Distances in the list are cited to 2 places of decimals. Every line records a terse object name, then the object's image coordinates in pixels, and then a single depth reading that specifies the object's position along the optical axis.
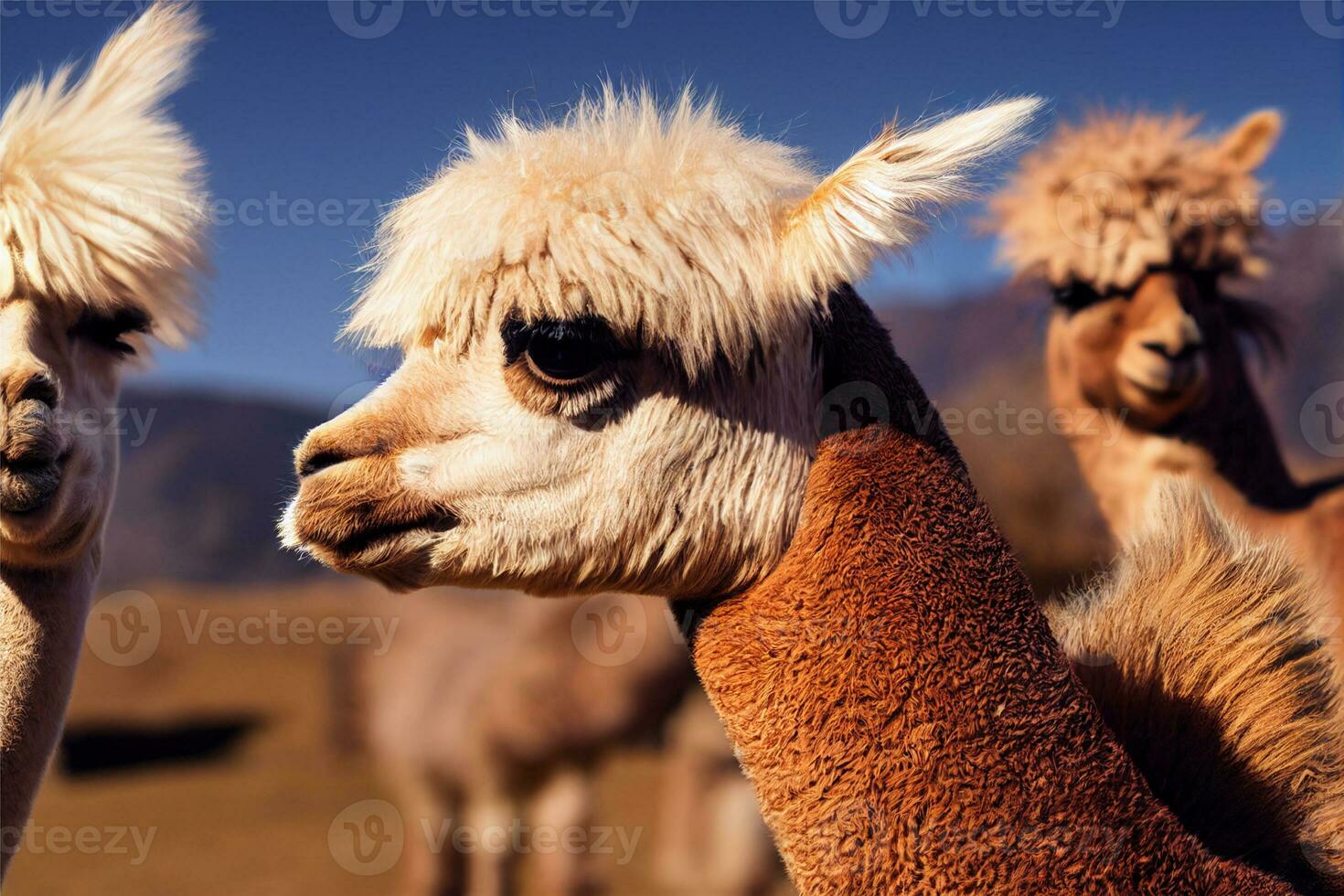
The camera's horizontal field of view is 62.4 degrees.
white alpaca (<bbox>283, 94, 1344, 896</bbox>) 1.54
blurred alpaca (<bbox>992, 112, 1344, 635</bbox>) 3.86
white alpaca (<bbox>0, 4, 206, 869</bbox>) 2.17
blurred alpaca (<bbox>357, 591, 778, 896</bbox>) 6.79
